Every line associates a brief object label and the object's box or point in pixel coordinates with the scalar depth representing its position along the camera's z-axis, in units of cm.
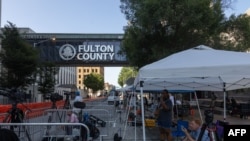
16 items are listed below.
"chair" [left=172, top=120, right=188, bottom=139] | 546
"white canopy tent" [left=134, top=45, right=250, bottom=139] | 377
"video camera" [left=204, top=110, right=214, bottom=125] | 294
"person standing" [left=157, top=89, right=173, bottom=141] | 571
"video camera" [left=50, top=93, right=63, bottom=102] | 573
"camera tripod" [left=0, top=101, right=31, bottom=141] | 440
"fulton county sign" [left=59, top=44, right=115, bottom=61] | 3294
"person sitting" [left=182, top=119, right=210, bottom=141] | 348
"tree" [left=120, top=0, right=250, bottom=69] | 1039
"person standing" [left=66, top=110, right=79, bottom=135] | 546
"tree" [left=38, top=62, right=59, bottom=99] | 2343
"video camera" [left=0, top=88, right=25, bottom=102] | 403
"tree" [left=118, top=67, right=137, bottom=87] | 5757
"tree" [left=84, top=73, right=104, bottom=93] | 6032
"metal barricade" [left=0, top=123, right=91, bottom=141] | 301
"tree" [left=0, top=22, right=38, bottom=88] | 1755
